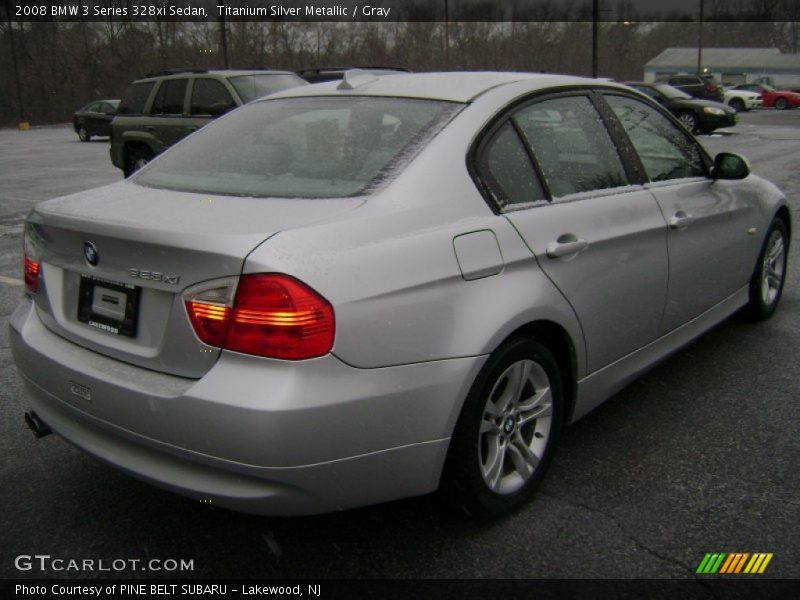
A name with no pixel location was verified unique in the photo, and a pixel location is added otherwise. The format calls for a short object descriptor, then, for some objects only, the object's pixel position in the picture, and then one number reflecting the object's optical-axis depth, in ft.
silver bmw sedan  7.40
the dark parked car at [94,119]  95.14
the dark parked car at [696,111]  74.38
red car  146.20
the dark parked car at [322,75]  47.78
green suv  36.88
